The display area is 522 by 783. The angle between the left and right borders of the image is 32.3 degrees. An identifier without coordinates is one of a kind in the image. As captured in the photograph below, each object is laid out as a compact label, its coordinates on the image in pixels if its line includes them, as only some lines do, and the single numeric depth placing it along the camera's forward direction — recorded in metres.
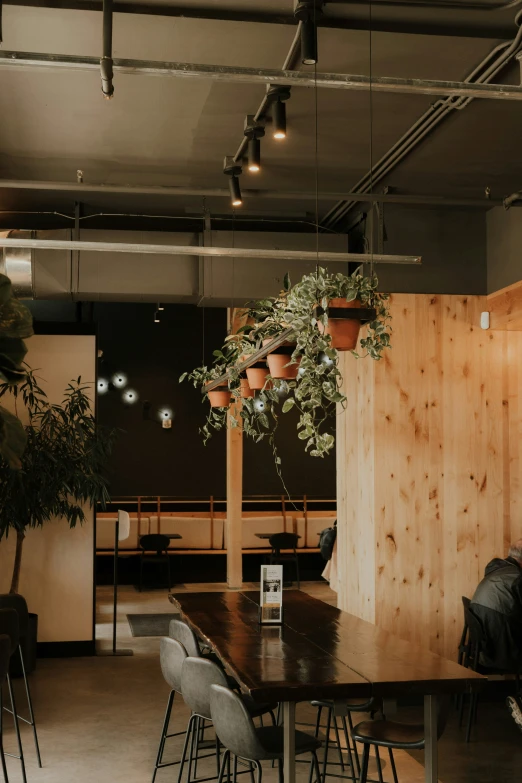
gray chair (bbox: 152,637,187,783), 4.39
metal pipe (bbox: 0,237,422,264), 5.69
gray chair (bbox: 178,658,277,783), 4.05
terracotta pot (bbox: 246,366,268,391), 5.36
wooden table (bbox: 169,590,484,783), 3.45
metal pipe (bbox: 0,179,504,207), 6.23
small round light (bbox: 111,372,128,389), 13.98
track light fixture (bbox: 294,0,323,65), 3.84
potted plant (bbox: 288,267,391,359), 3.82
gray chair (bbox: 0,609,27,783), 5.11
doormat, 9.45
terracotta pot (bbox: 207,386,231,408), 6.46
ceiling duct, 7.06
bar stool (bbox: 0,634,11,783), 4.22
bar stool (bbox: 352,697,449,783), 3.80
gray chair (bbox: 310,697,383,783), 4.29
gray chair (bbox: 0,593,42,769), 5.93
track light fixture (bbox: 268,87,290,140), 4.63
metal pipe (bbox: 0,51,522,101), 3.58
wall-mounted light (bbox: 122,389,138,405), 14.05
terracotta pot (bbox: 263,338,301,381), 4.61
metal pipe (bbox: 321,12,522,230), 4.42
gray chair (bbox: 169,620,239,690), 4.71
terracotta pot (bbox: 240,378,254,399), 5.97
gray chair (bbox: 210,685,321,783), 3.62
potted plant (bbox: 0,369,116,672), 7.58
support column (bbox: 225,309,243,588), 12.01
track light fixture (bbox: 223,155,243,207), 6.01
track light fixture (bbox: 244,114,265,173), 5.19
